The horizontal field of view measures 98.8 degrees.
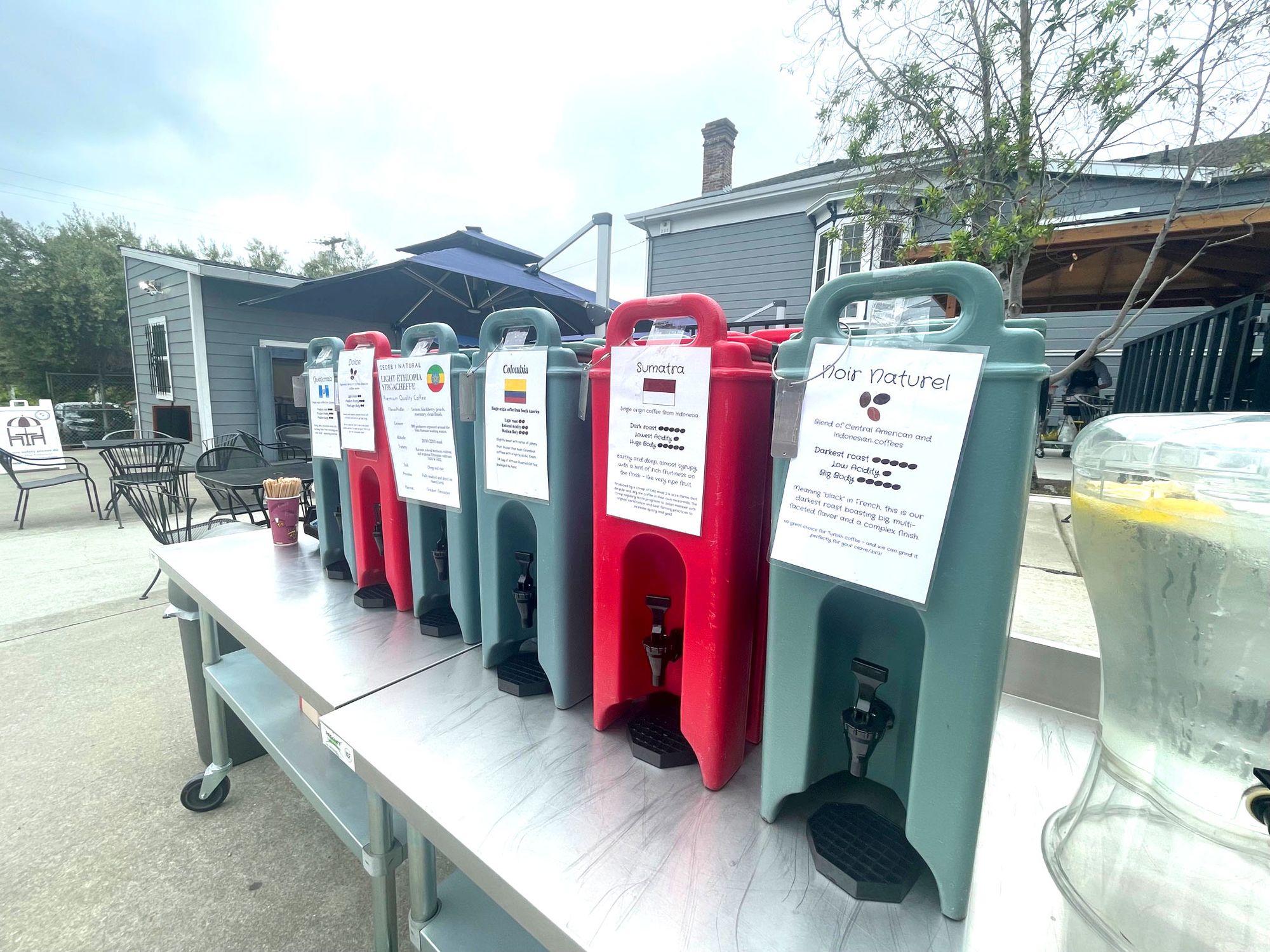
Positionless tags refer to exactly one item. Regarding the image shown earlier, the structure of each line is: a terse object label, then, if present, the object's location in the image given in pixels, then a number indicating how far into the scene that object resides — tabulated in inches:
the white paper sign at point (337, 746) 34.6
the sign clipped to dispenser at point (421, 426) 42.1
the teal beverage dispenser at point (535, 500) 34.9
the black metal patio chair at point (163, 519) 130.3
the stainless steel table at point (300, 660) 41.8
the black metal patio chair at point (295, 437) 257.1
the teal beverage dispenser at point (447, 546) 41.9
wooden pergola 149.8
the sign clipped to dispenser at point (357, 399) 48.6
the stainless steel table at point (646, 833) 23.0
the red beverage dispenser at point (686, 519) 27.5
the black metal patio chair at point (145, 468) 172.4
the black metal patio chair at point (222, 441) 275.1
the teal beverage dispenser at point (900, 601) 20.6
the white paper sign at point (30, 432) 261.1
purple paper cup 75.1
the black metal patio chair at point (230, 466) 135.9
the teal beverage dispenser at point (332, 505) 56.5
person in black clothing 277.7
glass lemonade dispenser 21.0
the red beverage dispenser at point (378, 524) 48.4
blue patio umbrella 181.5
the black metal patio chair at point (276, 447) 245.6
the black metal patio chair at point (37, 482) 206.1
